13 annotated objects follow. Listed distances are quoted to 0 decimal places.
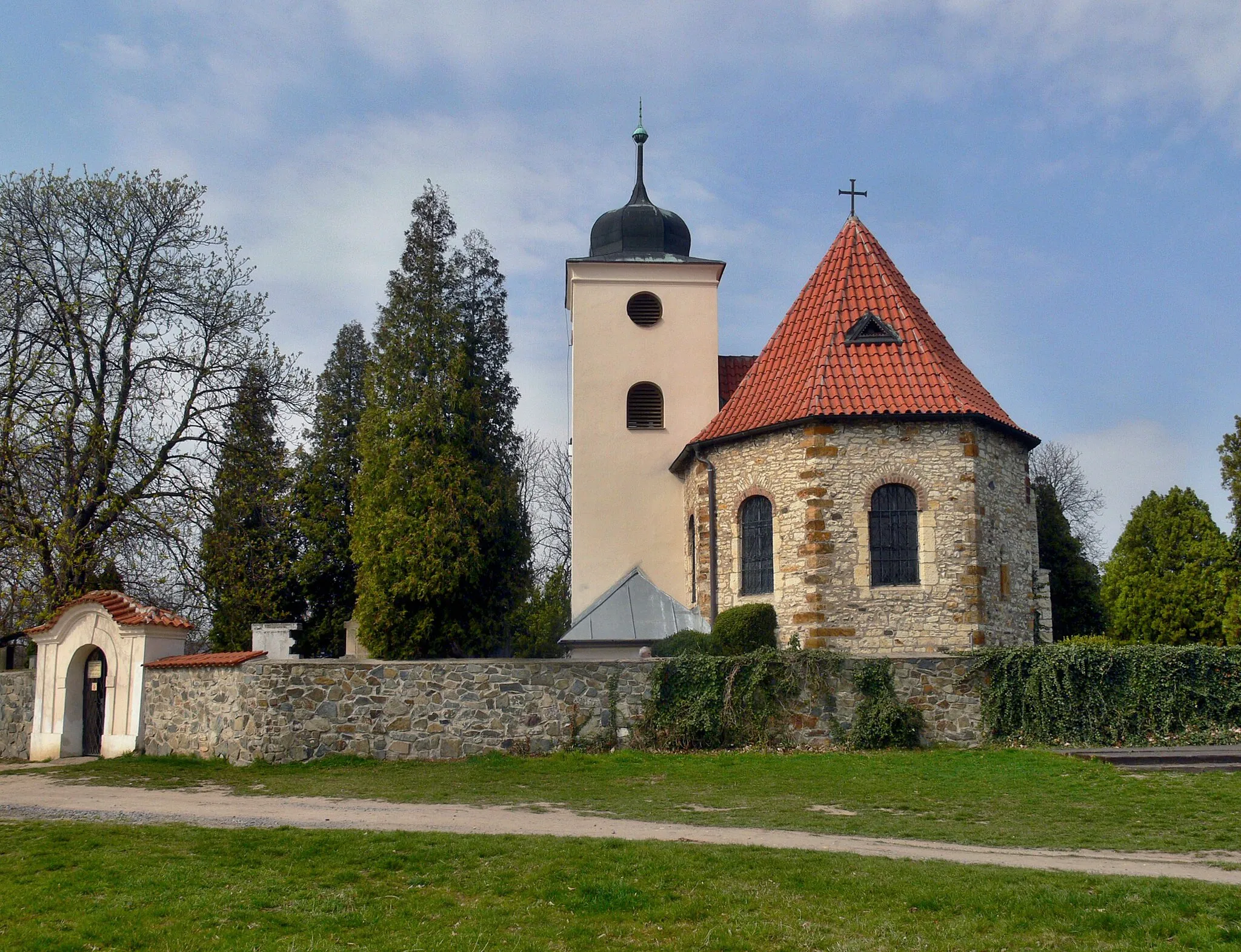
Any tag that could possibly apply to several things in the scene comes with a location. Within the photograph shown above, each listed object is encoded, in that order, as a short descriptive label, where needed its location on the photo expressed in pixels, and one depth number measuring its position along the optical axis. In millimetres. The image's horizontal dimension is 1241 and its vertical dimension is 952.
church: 18438
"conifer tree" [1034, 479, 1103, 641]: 25531
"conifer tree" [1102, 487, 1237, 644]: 24531
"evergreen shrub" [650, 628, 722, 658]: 18625
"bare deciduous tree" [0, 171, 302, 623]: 19922
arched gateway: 17875
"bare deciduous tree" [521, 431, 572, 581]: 41344
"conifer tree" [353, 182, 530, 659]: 20781
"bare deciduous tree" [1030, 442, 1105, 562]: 45094
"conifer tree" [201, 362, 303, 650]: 22906
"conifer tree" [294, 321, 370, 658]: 27062
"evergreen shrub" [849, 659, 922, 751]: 16219
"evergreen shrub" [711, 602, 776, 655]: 18266
